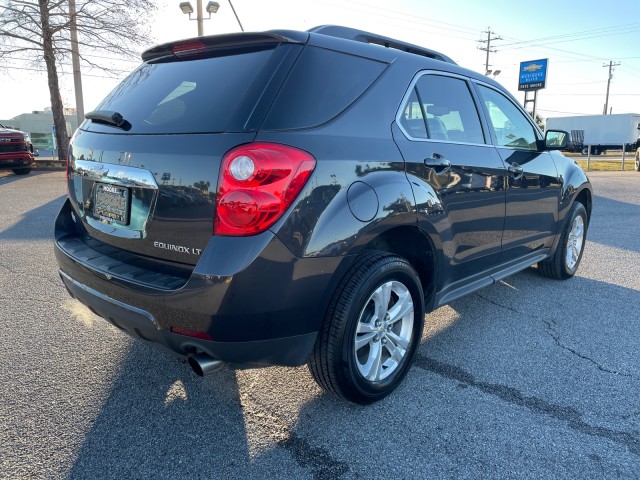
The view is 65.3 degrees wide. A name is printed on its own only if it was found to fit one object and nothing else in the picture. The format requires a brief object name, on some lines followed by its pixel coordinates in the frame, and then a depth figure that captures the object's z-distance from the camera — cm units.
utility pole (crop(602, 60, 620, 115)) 7312
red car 1343
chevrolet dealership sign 3312
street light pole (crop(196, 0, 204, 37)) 1850
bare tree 1594
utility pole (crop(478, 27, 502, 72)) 6084
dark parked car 206
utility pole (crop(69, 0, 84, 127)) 1630
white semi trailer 3956
